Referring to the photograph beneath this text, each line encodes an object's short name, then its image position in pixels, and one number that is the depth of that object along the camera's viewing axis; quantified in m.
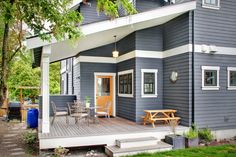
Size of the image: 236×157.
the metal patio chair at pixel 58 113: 7.79
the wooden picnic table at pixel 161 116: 7.63
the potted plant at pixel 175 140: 6.61
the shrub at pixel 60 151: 5.80
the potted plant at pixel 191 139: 6.76
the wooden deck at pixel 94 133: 6.05
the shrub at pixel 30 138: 7.43
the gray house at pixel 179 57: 7.48
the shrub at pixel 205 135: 7.20
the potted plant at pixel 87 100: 8.92
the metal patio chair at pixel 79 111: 7.72
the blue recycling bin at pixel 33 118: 8.96
